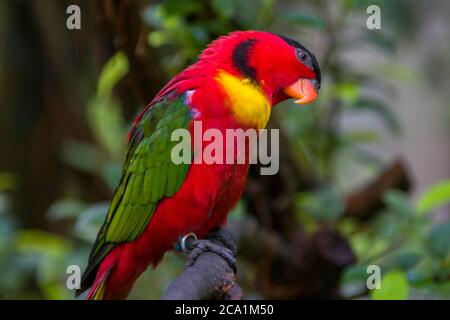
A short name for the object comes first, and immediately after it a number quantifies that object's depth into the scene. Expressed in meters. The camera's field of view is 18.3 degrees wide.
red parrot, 0.94
